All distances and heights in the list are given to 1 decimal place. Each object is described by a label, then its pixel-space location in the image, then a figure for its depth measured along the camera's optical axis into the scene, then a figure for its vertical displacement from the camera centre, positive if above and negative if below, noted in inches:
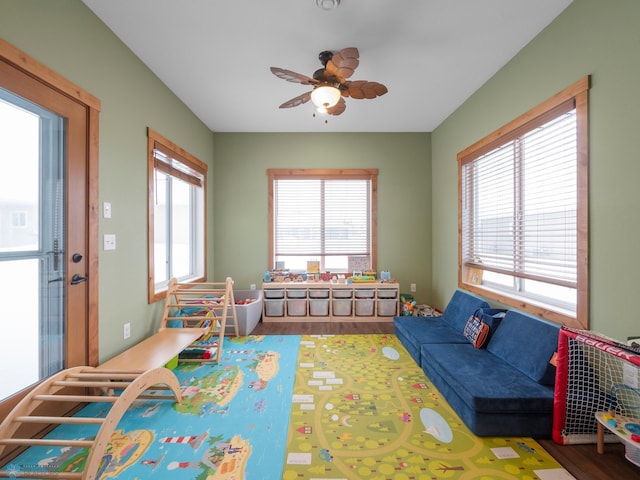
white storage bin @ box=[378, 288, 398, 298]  161.9 -31.6
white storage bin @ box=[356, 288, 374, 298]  162.2 -32.1
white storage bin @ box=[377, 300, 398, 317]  161.6 -40.2
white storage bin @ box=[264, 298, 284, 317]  161.2 -40.0
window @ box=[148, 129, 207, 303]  112.0 +12.0
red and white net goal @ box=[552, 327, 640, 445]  64.1 -36.7
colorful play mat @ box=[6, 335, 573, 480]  58.6 -49.2
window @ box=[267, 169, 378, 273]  178.4 +12.4
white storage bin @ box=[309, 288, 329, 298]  162.6 -31.4
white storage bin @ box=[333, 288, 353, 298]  161.9 -31.7
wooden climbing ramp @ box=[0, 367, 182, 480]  50.4 -36.3
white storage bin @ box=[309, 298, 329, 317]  162.2 -40.1
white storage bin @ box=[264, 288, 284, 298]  161.6 -31.2
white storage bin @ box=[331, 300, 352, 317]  161.6 -40.5
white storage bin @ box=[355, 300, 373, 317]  161.8 -39.9
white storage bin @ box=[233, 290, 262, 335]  139.6 -40.1
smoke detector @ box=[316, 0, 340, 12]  76.2 +66.0
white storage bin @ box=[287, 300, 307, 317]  161.6 -40.6
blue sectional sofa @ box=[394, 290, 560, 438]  67.7 -38.2
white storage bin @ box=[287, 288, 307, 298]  161.6 -31.8
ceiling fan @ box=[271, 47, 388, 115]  82.6 +52.2
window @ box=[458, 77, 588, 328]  77.1 +10.5
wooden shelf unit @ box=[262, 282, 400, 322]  161.5 -36.9
